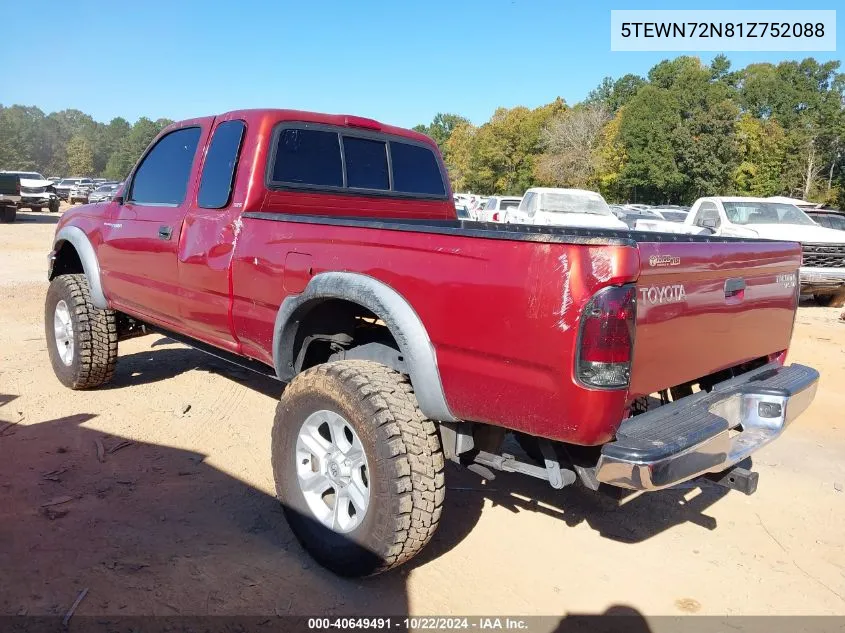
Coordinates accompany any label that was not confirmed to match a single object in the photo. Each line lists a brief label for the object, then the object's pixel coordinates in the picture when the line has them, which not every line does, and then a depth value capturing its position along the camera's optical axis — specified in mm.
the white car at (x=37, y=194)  28997
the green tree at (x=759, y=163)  48562
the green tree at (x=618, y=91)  83562
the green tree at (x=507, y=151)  59062
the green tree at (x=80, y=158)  102188
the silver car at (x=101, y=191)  28438
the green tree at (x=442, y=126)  122412
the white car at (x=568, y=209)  13258
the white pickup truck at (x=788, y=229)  10766
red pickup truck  2150
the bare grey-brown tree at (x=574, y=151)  49719
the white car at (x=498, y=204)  19850
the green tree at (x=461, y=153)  68312
